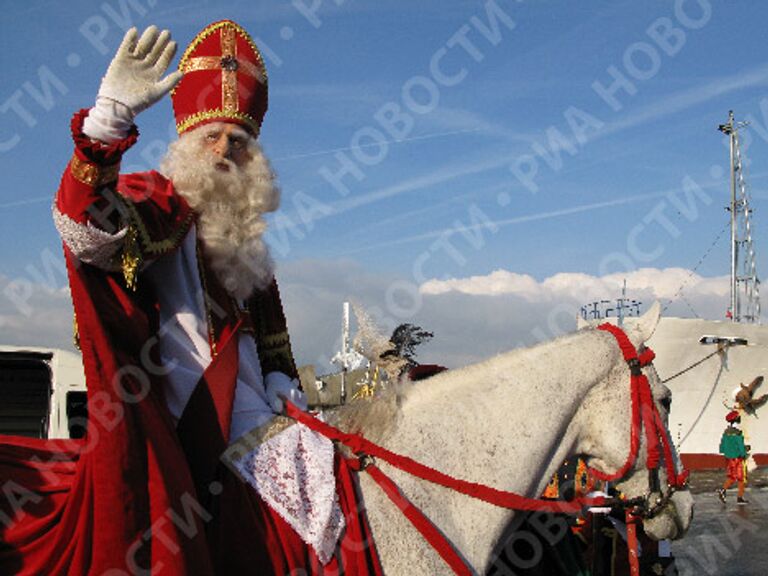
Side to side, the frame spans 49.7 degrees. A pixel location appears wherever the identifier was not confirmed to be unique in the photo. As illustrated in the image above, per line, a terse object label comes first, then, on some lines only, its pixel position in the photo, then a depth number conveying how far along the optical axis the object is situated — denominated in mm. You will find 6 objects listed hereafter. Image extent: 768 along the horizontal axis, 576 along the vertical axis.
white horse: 3049
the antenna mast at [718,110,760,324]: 25391
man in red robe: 2584
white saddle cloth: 2820
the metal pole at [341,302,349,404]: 7708
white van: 8242
